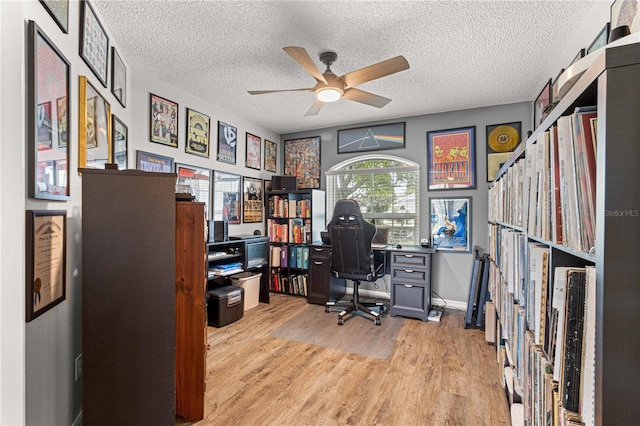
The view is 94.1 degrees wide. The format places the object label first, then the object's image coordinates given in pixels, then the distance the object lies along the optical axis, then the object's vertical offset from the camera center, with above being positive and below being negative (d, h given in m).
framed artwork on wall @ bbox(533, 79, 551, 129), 2.74 +1.11
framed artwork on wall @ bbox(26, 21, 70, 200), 1.16 +0.40
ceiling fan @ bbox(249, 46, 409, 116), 2.08 +1.04
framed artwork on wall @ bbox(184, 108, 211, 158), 3.37 +0.90
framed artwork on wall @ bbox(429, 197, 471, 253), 3.79 -0.15
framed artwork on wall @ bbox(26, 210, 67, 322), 1.14 -0.21
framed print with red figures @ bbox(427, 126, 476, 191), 3.77 +0.69
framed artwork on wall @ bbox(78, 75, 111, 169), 1.62 +0.50
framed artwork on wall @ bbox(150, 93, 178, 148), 2.95 +0.92
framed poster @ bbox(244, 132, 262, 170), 4.30 +0.88
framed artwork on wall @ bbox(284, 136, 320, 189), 4.71 +0.82
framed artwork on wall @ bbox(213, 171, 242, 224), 3.77 +0.19
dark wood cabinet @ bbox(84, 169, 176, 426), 1.37 -0.41
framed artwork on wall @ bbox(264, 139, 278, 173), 4.68 +0.89
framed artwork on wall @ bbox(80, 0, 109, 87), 1.67 +1.03
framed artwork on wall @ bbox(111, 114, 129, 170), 2.19 +0.54
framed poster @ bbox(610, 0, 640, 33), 1.31 +0.95
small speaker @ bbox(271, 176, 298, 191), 4.47 +0.42
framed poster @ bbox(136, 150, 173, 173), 2.79 +0.48
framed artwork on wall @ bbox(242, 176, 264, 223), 4.24 +0.15
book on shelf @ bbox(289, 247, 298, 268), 4.31 -0.67
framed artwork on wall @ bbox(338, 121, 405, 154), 4.17 +1.07
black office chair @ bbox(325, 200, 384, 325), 3.21 -0.41
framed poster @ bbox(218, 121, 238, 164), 3.81 +0.90
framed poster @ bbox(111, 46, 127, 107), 2.21 +1.04
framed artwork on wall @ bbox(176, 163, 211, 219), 3.25 +0.34
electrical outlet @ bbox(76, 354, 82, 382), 1.56 -0.83
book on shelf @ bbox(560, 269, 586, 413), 0.70 -0.30
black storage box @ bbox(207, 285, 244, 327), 3.08 -1.00
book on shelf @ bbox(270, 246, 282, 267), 4.41 -0.66
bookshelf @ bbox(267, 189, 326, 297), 4.29 -0.33
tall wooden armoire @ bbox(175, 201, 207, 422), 1.70 -0.56
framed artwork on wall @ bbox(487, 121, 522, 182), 3.56 +0.84
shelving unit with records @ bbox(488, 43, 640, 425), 0.55 -0.09
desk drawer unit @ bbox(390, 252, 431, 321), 3.32 -0.83
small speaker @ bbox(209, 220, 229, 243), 3.21 -0.22
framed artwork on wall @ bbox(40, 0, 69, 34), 1.29 +0.91
